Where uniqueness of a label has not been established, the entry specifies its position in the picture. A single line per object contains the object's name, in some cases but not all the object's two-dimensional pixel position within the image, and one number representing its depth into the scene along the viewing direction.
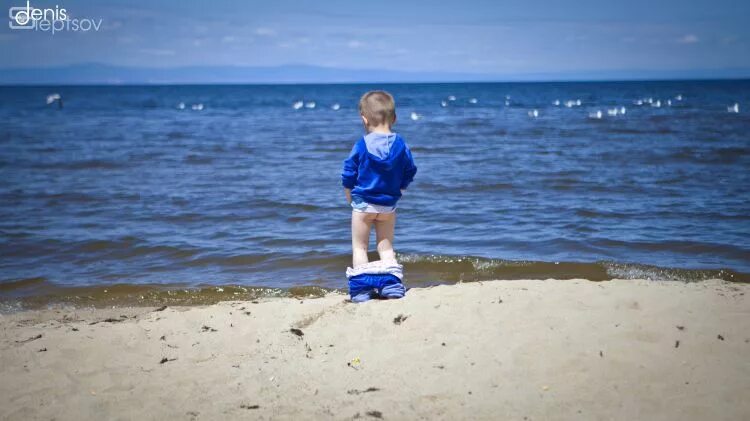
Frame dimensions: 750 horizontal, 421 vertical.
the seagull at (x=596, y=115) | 30.83
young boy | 4.85
